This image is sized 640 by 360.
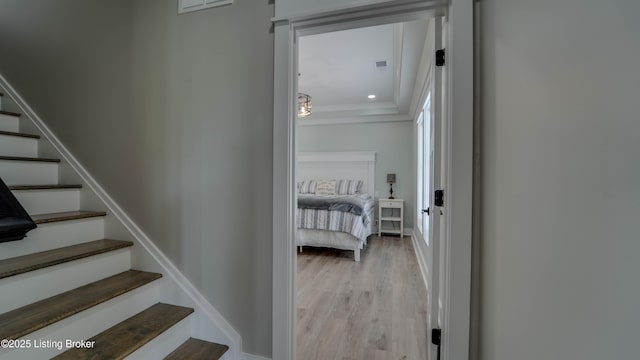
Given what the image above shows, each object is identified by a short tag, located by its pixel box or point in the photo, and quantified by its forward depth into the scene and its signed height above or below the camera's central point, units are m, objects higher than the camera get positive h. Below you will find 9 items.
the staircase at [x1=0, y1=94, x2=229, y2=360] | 1.16 -0.59
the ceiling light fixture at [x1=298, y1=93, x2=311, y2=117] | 3.72 +1.03
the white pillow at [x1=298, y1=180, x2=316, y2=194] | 5.87 -0.16
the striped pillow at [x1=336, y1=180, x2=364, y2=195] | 5.71 -0.15
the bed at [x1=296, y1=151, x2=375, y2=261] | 3.84 -0.57
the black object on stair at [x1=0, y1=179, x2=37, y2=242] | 1.26 -0.20
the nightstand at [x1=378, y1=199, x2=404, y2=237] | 5.30 -0.74
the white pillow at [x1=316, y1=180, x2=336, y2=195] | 5.73 -0.15
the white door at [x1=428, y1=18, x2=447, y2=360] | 1.41 -0.08
